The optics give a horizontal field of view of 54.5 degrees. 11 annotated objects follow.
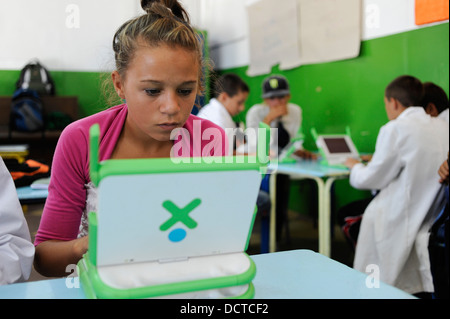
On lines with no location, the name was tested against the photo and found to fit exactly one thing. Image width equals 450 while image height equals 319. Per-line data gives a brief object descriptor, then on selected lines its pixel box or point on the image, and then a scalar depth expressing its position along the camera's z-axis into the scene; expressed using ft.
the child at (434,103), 7.66
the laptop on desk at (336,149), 8.82
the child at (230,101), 10.58
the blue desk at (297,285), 2.13
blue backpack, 13.84
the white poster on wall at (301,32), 10.56
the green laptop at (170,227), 1.67
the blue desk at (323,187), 7.85
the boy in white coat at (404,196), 6.52
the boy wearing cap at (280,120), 11.19
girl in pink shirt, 2.73
